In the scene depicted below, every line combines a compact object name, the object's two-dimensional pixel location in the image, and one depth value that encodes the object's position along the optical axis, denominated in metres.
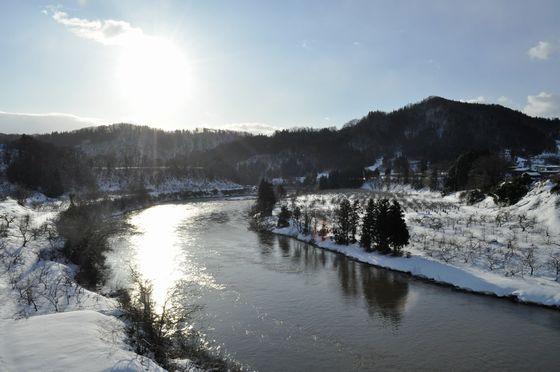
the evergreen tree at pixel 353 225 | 51.11
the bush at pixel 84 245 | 35.16
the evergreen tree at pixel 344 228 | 51.16
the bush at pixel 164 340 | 19.66
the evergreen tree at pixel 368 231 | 46.94
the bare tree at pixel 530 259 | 35.53
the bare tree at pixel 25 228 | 33.81
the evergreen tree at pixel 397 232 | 43.53
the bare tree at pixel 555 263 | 33.91
